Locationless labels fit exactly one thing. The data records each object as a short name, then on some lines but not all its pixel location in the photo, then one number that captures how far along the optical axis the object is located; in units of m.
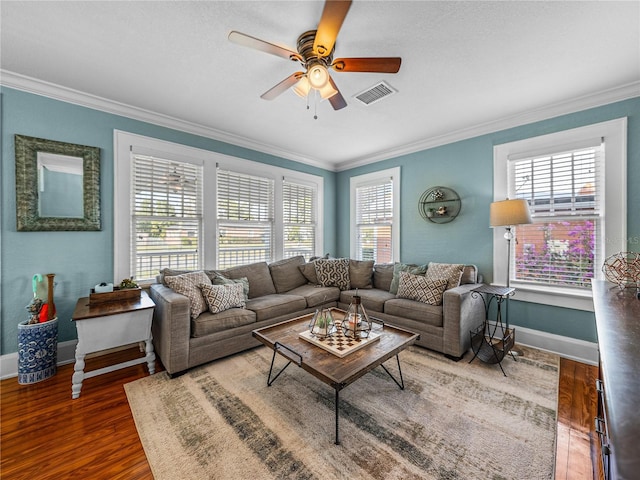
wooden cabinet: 0.47
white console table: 2.08
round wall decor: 3.64
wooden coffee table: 1.60
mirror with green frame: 2.41
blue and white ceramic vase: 2.24
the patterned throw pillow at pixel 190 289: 2.57
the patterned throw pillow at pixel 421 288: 2.95
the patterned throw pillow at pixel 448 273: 3.07
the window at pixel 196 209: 2.96
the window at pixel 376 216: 4.34
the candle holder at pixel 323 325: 2.06
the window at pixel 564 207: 2.59
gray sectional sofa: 2.41
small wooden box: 2.44
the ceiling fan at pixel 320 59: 1.50
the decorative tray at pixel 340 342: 1.84
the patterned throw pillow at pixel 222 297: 2.70
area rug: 1.46
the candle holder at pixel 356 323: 2.08
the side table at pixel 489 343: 2.55
